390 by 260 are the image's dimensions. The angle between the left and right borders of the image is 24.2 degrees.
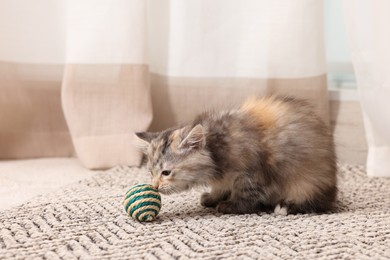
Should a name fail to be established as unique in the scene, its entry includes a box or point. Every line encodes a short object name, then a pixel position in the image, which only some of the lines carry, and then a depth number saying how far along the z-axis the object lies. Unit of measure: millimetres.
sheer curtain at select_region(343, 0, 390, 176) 1407
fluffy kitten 1205
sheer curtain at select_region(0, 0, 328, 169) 1487
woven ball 1158
